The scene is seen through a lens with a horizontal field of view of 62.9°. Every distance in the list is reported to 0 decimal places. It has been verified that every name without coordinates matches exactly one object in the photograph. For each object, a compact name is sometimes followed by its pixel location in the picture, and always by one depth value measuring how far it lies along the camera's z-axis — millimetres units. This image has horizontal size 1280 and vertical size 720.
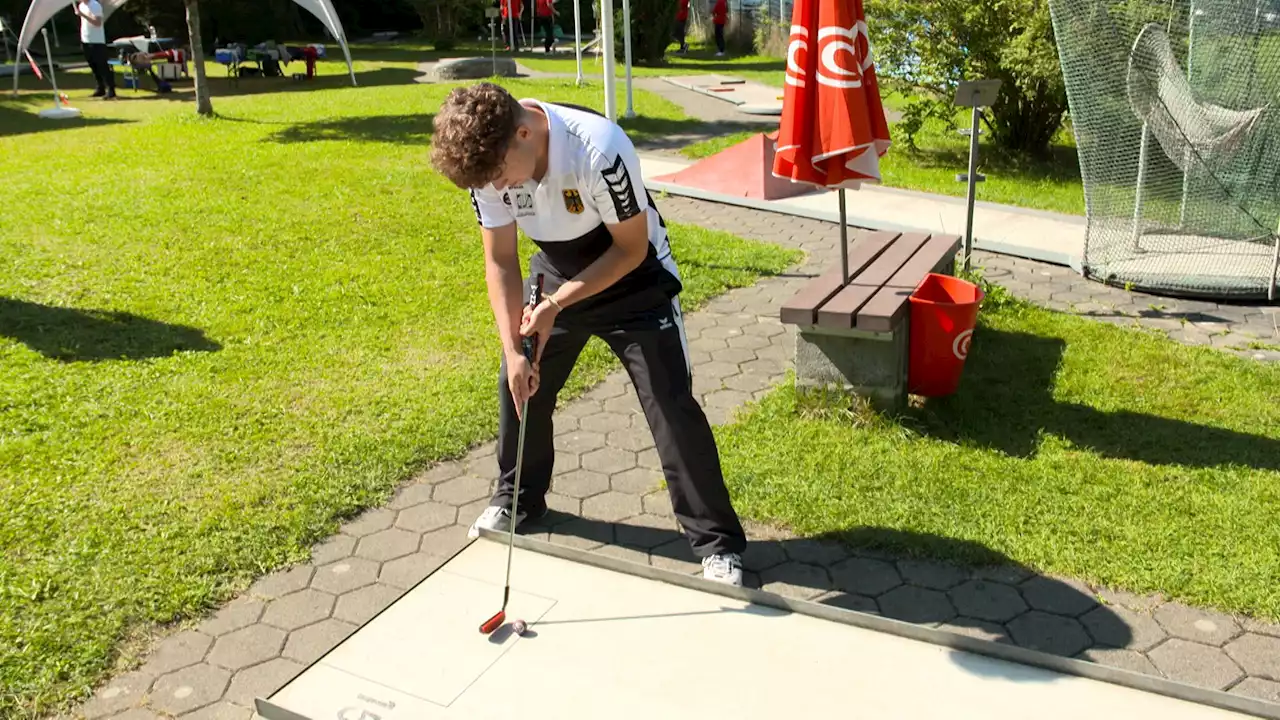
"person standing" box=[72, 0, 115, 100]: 16753
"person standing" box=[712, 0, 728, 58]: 27972
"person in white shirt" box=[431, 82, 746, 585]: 3139
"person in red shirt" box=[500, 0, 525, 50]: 22625
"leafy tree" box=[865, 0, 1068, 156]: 10156
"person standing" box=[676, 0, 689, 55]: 27741
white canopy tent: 15172
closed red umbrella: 5113
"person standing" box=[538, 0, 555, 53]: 24664
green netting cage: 7051
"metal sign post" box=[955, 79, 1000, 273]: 6777
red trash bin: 5066
